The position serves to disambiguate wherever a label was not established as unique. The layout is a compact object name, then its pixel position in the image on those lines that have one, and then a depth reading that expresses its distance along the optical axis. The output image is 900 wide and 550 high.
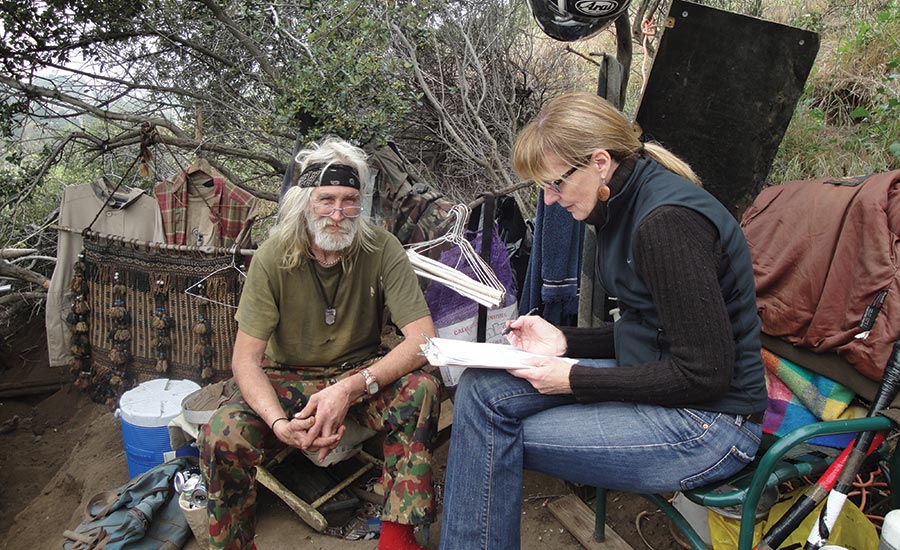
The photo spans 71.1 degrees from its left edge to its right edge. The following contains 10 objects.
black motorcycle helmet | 2.27
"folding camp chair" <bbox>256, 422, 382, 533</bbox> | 2.77
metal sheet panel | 2.52
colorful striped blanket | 1.99
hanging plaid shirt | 3.90
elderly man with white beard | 2.40
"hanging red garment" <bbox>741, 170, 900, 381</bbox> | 1.87
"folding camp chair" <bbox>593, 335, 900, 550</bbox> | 1.67
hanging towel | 2.76
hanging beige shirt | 3.79
